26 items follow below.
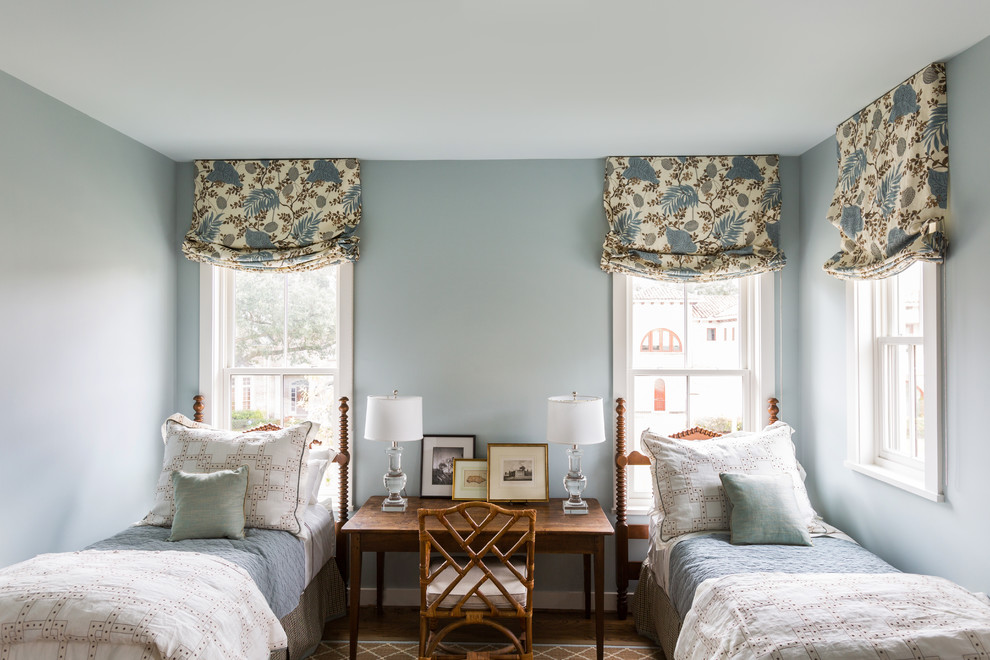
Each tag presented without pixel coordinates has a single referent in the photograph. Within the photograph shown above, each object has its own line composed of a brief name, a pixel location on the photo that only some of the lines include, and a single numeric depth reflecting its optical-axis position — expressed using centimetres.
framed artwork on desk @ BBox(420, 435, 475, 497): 362
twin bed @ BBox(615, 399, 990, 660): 191
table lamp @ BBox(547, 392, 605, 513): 328
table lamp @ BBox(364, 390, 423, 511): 333
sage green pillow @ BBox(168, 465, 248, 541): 285
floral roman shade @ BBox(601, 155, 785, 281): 359
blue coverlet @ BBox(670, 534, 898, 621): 257
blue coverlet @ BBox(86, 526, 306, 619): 267
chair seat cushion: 273
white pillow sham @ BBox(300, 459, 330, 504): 341
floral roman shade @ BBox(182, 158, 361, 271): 369
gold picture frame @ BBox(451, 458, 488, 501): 351
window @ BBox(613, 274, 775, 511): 375
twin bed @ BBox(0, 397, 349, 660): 194
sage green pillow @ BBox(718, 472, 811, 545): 286
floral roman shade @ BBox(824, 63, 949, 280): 244
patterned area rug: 311
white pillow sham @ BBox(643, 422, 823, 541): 303
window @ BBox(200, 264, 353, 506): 383
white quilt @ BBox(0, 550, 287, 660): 192
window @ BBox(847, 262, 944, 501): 250
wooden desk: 299
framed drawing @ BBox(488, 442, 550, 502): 346
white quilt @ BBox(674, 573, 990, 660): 183
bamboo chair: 261
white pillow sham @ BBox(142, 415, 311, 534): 304
